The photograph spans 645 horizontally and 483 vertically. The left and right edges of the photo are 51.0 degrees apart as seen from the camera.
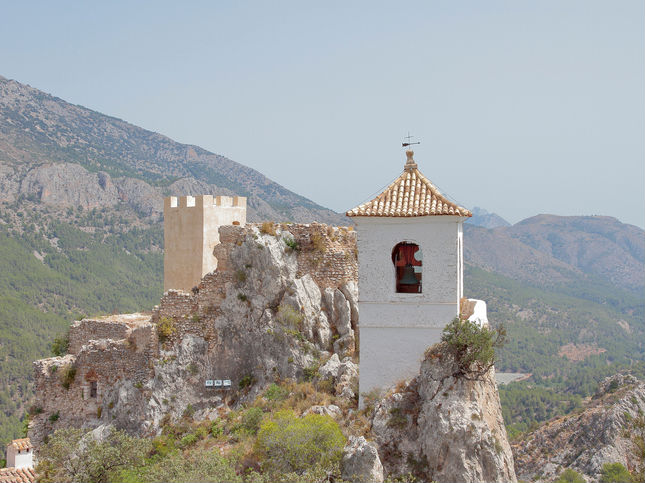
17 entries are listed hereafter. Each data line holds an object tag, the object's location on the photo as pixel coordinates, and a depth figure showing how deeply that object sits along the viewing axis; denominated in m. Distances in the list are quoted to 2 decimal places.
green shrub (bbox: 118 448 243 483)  15.58
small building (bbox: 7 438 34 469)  23.12
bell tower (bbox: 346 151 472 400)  16.52
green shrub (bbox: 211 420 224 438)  20.61
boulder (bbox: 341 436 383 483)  14.52
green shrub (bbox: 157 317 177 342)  23.00
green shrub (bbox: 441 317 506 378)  15.16
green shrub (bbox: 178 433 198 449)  20.70
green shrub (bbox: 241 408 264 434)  19.50
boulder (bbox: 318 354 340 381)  19.86
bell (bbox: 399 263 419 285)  17.20
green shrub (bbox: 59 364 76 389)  23.50
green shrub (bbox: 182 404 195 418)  22.27
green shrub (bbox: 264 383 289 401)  20.67
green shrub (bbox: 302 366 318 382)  21.26
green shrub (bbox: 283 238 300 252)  23.44
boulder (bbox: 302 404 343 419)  17.23
